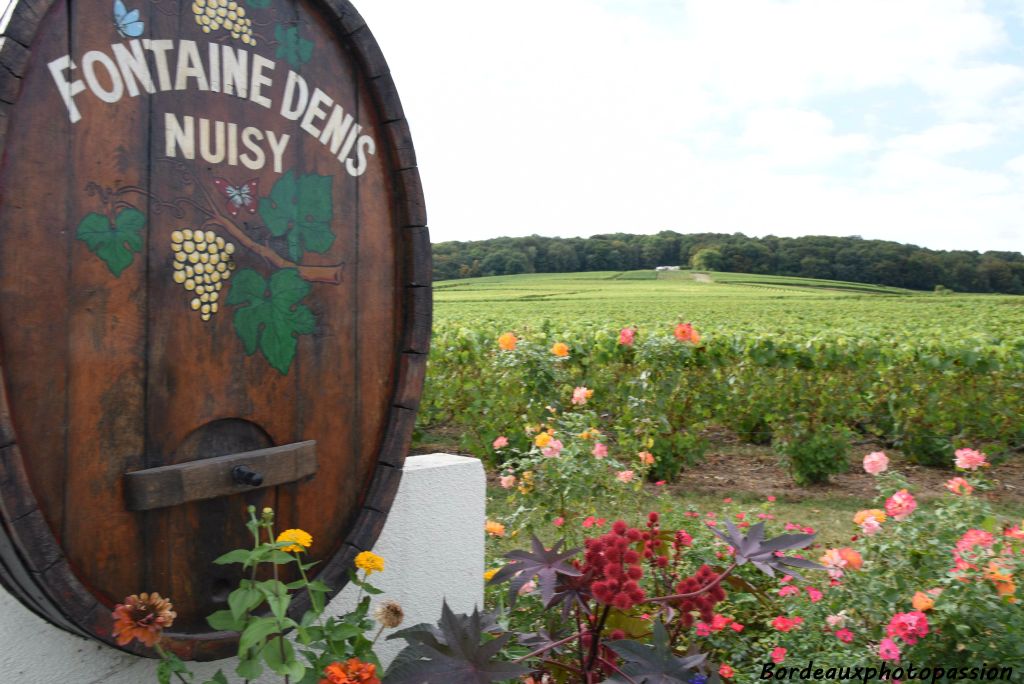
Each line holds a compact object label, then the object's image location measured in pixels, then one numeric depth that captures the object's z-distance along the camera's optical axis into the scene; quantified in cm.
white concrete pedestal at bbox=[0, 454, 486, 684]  234
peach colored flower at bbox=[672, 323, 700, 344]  586
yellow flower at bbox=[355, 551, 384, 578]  181
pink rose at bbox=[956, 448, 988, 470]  308
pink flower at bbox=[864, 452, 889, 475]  338
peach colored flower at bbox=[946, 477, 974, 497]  274
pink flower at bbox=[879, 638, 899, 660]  229
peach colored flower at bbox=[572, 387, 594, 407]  506
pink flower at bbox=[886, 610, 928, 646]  224
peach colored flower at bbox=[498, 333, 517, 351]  566
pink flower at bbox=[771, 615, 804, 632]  263
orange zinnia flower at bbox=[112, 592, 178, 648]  147
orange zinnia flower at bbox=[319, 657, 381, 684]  167
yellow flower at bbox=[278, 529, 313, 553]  162
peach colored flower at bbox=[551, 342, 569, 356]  549
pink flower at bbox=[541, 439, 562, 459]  406
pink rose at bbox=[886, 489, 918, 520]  262
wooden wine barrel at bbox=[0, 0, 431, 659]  141
